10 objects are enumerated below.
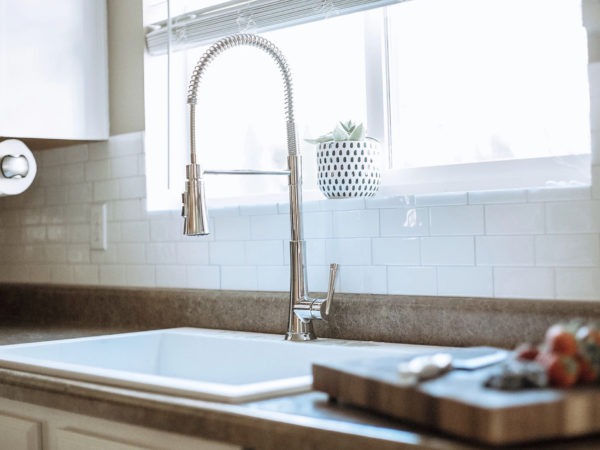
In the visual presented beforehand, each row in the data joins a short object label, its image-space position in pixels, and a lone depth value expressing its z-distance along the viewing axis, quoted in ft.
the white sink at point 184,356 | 5.00
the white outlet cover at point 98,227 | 8.57
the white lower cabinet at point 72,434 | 4.28
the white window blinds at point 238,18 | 6.66
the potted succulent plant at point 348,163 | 6.06
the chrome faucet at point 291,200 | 6.01
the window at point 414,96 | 5.66
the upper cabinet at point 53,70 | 7.75
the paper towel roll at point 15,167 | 7.75
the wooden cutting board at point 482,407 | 2.90
